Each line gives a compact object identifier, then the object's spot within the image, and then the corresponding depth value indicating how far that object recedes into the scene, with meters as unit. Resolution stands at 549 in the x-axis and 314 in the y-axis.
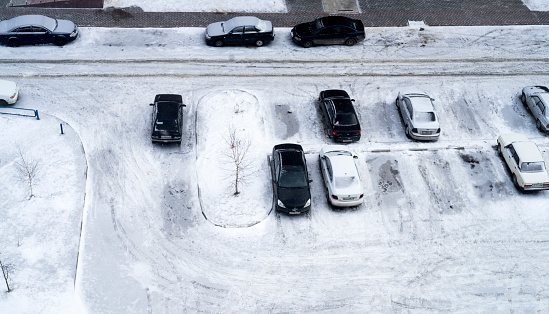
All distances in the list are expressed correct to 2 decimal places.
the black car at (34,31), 31.23
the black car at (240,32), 32.28
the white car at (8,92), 28.06
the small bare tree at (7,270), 21.92
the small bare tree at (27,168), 25.45
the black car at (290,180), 24.50
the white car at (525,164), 26.11
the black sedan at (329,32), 32.52
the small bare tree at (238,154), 26.19
